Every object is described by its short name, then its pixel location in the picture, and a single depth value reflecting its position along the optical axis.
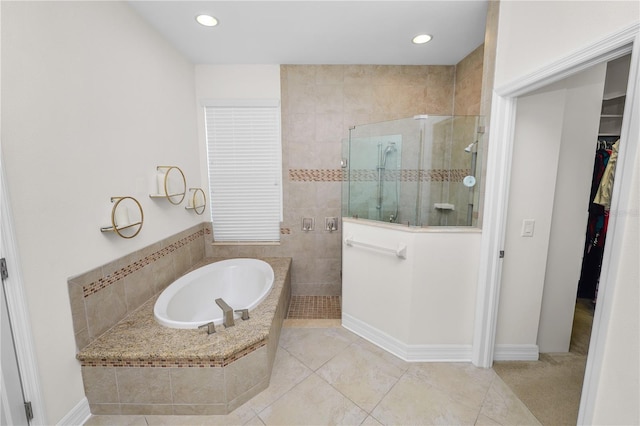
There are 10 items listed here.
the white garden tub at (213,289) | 2.14
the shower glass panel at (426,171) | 1.91
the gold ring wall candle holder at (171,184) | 2.10
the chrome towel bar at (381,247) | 1.90
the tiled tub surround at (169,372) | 1.46
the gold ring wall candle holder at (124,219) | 1.60
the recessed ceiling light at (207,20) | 1.91
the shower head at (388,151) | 2.13
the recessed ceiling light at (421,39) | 2.15
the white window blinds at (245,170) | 2.82
